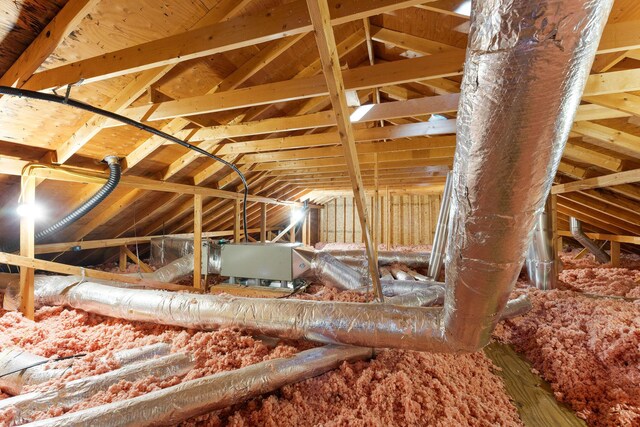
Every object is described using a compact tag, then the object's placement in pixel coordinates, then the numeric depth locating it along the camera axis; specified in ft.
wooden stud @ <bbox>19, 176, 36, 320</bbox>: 6.47
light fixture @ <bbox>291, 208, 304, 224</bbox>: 22.81
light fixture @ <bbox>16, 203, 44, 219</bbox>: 6.40
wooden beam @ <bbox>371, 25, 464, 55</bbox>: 6.35
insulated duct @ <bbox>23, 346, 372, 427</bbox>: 3.22
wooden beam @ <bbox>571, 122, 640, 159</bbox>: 6.42
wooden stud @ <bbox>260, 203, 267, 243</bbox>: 16.56
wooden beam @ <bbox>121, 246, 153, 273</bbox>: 12.77
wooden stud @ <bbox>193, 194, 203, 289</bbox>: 9.98
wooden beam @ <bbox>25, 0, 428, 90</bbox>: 3.68
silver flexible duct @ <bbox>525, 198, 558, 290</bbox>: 9.10
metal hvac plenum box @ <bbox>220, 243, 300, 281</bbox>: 9.52
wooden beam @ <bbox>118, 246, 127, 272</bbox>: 13.49
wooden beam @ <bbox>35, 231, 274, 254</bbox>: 9.87
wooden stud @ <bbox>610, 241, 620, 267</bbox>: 13.48
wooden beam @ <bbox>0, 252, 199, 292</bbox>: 6.16
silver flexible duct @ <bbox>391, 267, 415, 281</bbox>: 10.94
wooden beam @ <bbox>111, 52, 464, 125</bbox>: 4.84
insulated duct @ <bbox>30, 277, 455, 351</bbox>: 4.78
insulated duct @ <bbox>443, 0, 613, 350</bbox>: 1.78
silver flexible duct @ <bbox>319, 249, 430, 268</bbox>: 12.97
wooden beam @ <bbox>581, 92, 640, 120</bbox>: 5.19
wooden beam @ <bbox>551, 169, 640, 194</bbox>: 7.36
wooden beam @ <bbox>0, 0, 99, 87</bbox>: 3.64
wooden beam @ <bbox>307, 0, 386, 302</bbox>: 2.96
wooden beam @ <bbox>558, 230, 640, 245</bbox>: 11.83
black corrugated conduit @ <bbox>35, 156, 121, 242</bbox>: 7.46
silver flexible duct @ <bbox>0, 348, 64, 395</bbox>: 4.42
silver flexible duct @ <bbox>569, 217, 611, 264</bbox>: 14.76
